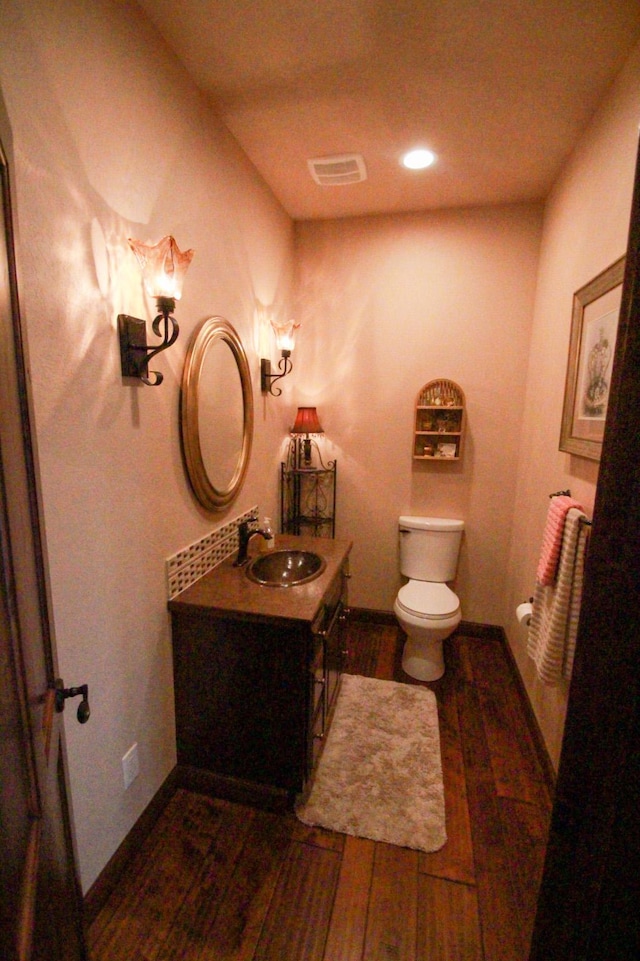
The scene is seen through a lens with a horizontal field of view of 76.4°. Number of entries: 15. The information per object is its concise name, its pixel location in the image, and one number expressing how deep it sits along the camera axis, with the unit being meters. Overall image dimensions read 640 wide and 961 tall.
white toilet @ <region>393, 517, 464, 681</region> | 2.21
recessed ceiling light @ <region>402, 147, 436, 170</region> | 1.88
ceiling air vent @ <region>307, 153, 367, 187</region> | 1.93
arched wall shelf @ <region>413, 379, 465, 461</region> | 2.56
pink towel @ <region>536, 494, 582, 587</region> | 1.50
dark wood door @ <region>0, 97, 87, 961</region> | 0.51
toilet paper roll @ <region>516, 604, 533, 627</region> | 1.72
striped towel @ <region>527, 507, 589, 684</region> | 1.39
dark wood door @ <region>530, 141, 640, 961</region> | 0.59
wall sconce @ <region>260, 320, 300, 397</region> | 2.27
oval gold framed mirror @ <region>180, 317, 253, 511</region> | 1.54
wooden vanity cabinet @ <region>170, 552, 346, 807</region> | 1.45
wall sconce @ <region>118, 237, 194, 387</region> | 1.19
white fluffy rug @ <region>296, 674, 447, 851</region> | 1.50
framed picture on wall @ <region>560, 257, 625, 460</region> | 1.38
